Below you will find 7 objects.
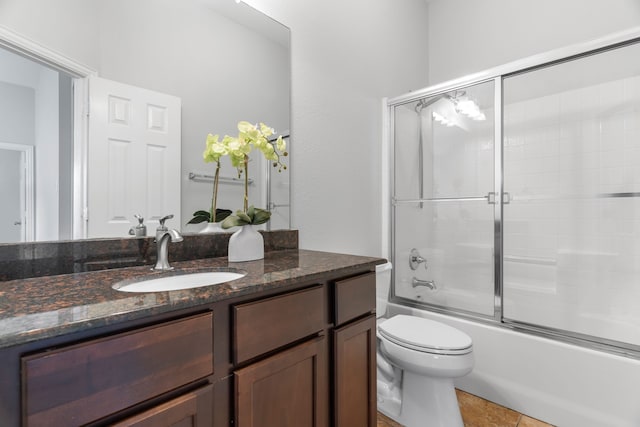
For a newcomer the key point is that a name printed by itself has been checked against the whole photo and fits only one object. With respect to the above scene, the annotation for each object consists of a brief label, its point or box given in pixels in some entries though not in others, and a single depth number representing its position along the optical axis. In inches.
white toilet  55.2
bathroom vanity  20.1
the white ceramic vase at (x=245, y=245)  47.1
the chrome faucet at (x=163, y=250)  40.6
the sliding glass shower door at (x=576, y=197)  76.4
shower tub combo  64.2
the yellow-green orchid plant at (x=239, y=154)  49.3
